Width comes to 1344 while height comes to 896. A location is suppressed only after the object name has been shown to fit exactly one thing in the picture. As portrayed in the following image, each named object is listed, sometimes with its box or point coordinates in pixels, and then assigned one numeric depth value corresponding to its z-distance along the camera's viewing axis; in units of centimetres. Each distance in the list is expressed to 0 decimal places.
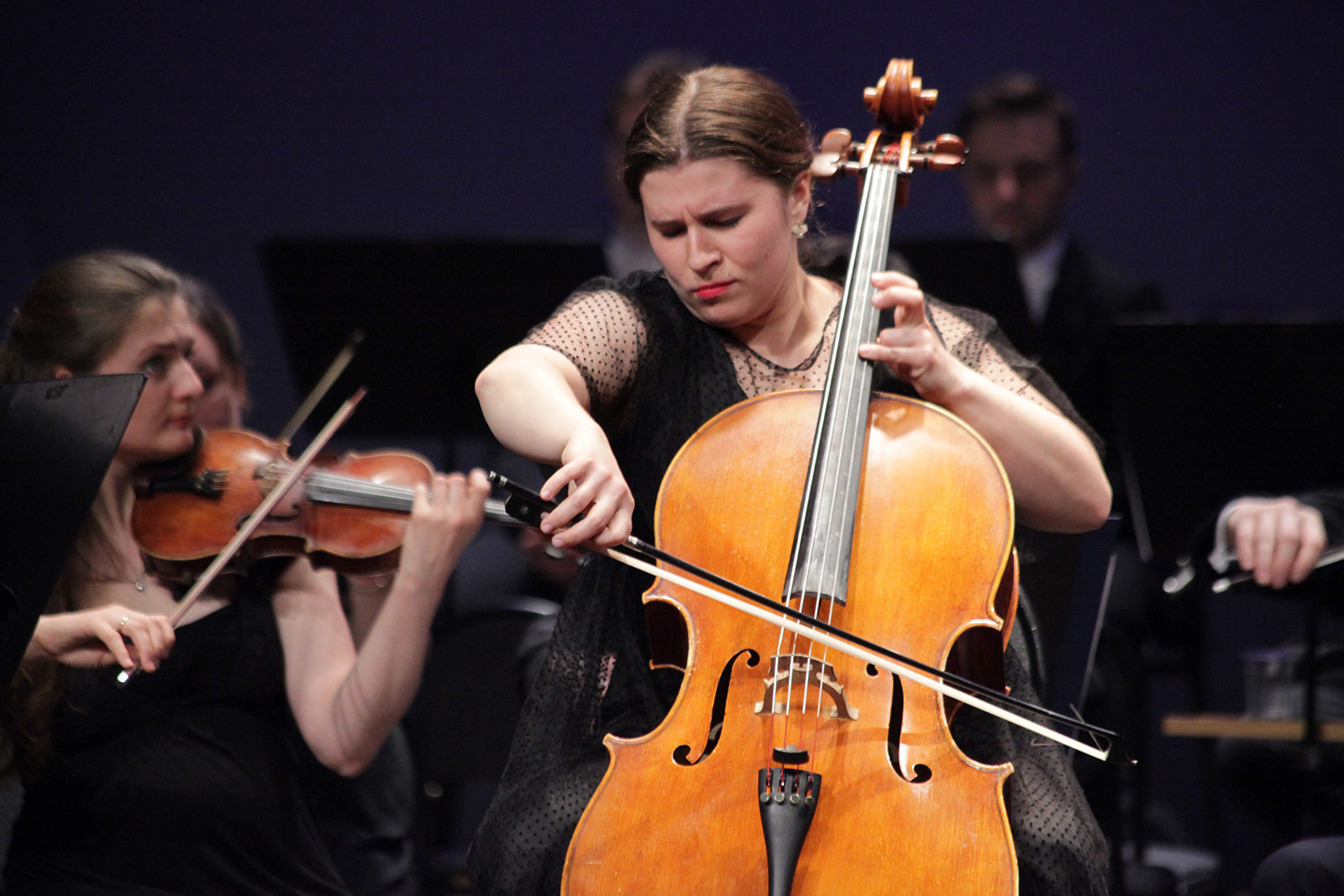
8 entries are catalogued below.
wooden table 1134
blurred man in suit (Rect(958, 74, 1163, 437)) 1510
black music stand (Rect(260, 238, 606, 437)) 1181
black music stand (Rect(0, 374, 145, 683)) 1074
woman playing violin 1112
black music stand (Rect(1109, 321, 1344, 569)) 1150
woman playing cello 1076
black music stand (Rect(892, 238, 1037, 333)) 1172
